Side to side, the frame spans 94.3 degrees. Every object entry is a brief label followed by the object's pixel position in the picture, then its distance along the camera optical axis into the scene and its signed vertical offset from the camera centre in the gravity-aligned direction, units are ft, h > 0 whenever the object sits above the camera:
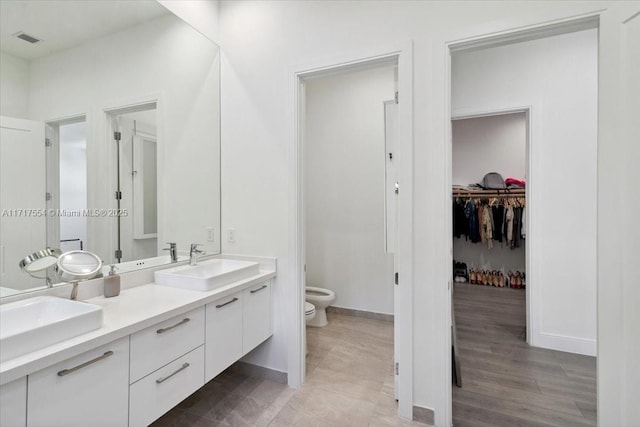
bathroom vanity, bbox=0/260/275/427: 3.10 -2.00
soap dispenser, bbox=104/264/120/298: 5.14 -1.32
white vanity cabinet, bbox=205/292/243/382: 5.33 -2.37
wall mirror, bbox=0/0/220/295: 4.53 +1.48
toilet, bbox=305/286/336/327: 10.14 -3.24
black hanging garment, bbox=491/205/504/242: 15.70 -0.61
